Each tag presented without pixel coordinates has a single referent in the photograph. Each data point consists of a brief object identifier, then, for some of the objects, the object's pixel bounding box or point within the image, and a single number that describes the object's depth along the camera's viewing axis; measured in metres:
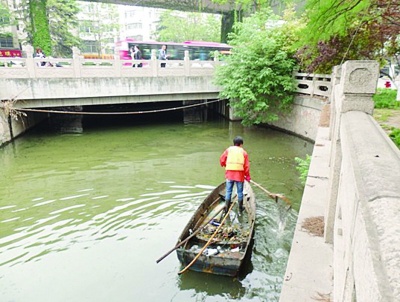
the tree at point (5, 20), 24.92
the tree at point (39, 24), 23.27
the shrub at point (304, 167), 8.23
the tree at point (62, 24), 28.70
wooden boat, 5.22
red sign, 28.94
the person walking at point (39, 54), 15.92
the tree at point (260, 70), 14.60
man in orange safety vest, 7.06
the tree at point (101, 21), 35.12
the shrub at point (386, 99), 11.03
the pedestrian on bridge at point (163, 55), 17.77
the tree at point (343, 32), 4.67
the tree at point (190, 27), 35.34
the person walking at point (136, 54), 18.90
